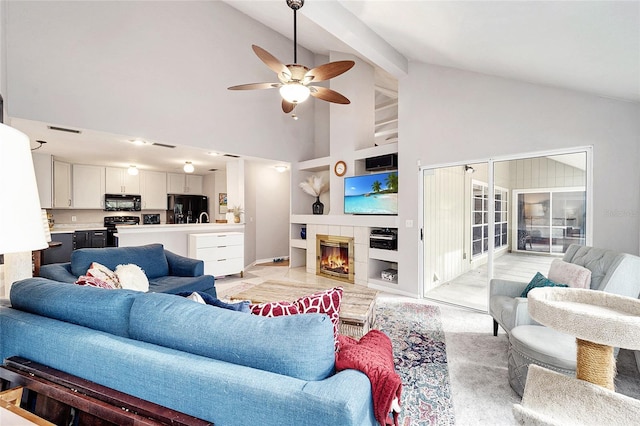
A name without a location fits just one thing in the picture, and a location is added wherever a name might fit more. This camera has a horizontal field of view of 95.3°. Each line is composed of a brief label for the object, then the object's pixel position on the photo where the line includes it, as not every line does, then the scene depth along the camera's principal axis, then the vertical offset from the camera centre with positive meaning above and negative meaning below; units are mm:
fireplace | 5141 -883
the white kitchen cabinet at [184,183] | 7223 +678
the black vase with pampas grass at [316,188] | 6078 +460
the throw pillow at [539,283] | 2348 -605
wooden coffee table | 2387 -846
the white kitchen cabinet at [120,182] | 6301 +630
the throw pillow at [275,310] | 1358 -468
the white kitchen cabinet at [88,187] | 5853 +478
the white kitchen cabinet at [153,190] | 6770 +481
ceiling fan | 2764 +1336
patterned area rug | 1842 -1266
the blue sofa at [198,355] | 853 -511
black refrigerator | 7180 +48
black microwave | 6230 +157
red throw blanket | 934 -558
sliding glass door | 3117 -122
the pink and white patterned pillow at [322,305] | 1387 -456
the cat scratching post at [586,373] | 1004 -638
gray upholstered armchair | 2135 -509
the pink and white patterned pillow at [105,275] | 2274 -528
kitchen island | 4383 -383
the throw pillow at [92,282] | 1916 -479
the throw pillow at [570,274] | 2264 -529
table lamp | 713 +30
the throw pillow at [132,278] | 2540 -607
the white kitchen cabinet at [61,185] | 5496 +484
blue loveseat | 2854 -613
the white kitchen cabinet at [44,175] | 4984 +598
